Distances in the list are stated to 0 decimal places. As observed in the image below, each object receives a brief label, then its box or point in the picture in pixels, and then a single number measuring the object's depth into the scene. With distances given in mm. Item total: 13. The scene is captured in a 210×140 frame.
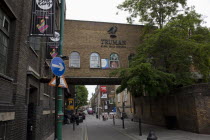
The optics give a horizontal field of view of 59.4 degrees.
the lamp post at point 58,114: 5672
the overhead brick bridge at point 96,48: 18859
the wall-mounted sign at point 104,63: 19105
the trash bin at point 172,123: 15195
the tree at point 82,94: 66825
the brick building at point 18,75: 5973
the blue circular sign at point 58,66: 5784
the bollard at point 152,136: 5410
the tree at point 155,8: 17375
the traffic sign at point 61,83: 6094
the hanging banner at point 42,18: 7406
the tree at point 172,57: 12336
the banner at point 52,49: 10530
